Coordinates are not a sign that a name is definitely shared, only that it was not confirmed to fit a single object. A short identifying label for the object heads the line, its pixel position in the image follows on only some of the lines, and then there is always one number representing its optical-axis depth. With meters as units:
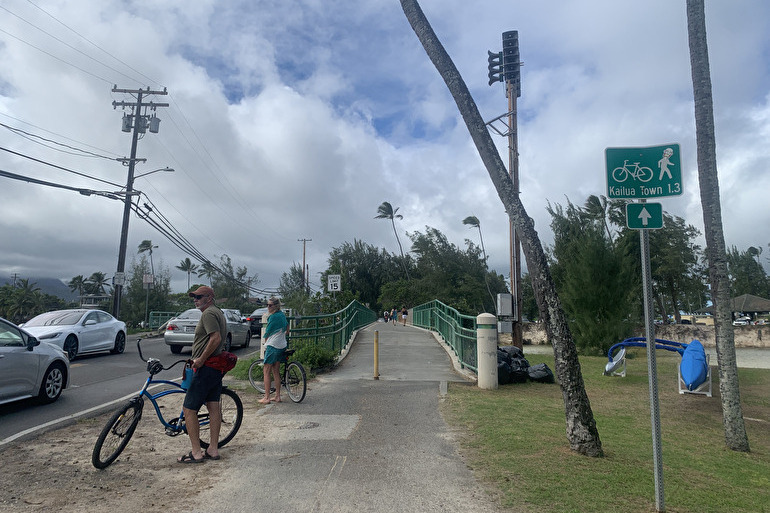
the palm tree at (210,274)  67.56
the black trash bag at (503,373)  11.27
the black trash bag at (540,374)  11.72
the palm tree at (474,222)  57.75
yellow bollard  11.43
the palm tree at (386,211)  73.69
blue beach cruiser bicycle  5.31
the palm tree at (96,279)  80.19
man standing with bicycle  5.54
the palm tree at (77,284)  81.69
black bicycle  8.93
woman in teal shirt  8.80
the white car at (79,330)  14.05
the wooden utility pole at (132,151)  27.84
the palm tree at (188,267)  106.89
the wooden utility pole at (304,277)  72.03
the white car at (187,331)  16.97
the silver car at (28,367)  7.86
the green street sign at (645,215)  4.73
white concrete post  10.75
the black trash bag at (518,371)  11.52
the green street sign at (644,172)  4.86
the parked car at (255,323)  25.05
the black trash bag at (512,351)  12.21
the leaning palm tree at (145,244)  78.25
